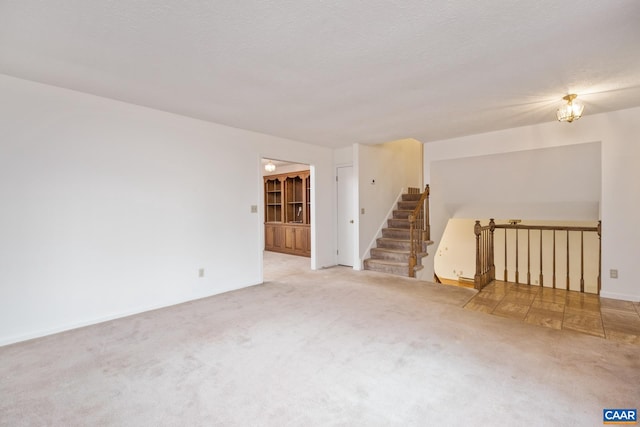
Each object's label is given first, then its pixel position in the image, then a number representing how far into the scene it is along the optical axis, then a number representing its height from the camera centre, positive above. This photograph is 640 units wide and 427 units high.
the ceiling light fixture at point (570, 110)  3.00 +0.98
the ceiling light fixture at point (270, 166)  7.26 +1.05
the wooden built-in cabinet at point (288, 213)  7.29 -0.16
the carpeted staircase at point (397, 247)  5.35 -0.81
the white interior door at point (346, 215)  5.81 -0.17
